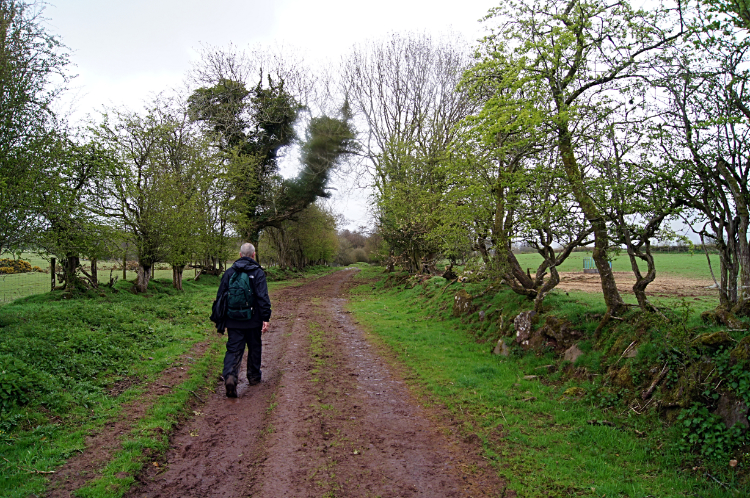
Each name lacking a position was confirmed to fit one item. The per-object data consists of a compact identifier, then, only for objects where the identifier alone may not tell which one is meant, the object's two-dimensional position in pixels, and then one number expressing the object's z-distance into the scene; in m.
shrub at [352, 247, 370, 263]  95.44
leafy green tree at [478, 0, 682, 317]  7.57
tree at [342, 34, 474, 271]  22.34
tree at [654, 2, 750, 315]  5.66
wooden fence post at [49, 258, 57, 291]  16.19
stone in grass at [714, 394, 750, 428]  4.45
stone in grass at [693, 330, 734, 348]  5.23
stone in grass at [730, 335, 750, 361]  4.79
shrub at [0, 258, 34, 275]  21.99
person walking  6.86
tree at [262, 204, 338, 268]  40.19
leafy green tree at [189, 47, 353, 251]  29.45
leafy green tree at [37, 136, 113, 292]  11.92
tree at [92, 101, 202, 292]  18.28
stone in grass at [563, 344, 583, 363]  7.59
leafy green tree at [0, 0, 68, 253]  9.69
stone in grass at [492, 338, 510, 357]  9.30
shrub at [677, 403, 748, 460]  4.39
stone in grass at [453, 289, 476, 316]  12.77
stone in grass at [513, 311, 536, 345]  9.16
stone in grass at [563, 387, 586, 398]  6.58
